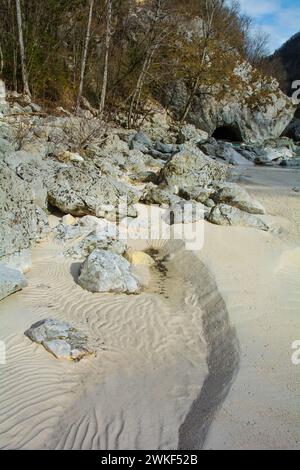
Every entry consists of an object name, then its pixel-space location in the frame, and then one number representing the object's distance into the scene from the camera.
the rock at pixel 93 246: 7.15
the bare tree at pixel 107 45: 17.83
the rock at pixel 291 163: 18.77
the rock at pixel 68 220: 8.44
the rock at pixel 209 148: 19.08
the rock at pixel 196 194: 10.34
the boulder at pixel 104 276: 6.20
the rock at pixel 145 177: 11.82
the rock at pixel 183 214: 9.00
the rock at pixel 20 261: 6.31
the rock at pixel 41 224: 7.69
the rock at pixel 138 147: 16.28
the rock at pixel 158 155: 15.79
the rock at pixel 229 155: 18.63
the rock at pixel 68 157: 11.14
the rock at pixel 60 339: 4.62
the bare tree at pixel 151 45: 19.96
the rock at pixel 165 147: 17.60
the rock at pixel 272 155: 19.88
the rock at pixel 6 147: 9.20
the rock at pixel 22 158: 8.79
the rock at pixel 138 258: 7.32
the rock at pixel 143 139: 17.88
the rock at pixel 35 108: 16.40
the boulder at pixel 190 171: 11.26
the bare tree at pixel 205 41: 23.48
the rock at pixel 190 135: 20.92
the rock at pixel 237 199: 9.77
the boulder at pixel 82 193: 8.67
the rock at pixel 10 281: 5.49
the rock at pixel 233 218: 8.91
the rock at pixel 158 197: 9.91
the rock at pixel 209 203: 10.05
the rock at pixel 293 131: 31.89
